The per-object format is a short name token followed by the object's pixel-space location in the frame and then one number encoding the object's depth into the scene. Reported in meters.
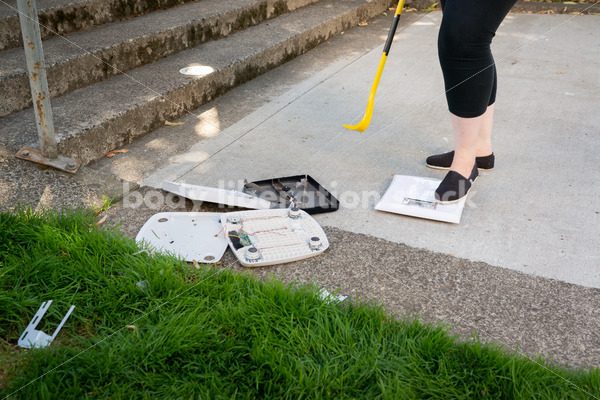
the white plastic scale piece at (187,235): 2.18
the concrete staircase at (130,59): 2.91
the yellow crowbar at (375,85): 2.62
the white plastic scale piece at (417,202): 2.49
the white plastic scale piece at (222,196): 2.45
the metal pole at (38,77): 2.20
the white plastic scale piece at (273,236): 2.15
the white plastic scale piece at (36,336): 1.69
